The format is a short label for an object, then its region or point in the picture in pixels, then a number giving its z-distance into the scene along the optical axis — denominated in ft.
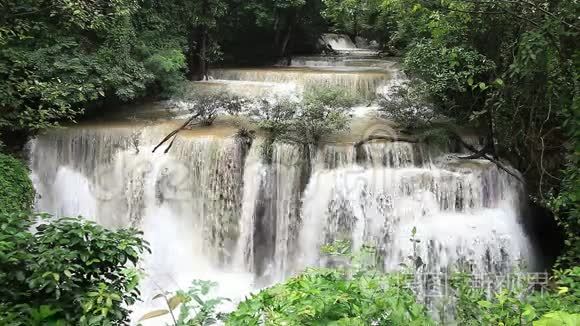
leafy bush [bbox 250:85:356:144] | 28.71
